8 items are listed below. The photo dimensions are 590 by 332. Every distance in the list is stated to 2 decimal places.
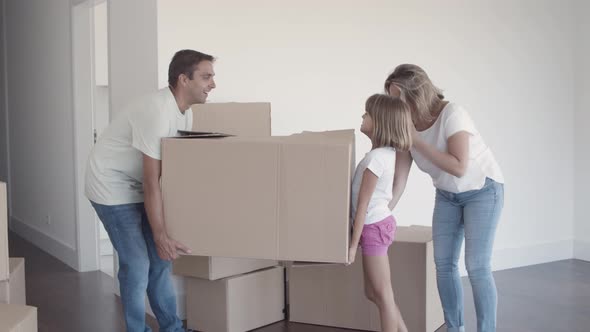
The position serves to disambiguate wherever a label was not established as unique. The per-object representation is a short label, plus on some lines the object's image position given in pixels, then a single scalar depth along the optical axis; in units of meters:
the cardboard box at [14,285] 2.68
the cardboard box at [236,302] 3.31
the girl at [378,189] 2.47
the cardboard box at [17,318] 2.30
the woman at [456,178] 2.62
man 2.48
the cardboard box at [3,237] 2.58
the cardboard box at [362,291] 3.26
